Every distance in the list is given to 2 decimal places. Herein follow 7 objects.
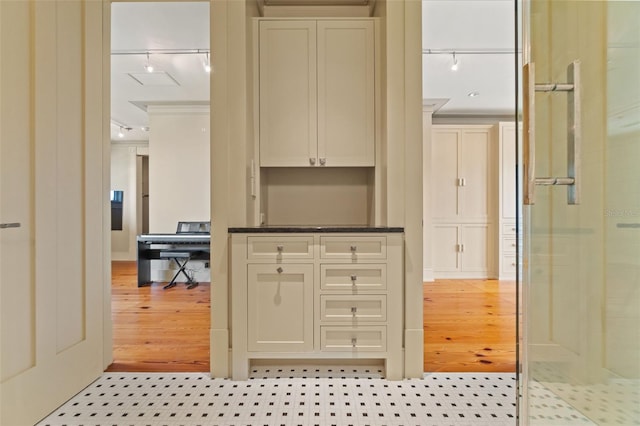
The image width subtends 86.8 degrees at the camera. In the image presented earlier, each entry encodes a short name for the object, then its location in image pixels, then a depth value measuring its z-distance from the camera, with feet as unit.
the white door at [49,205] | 4.88
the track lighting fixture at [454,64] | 11.13
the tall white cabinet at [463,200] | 15.79
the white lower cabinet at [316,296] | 6.51
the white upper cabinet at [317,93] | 7.73
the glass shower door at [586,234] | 3.94
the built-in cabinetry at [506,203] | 15.29
